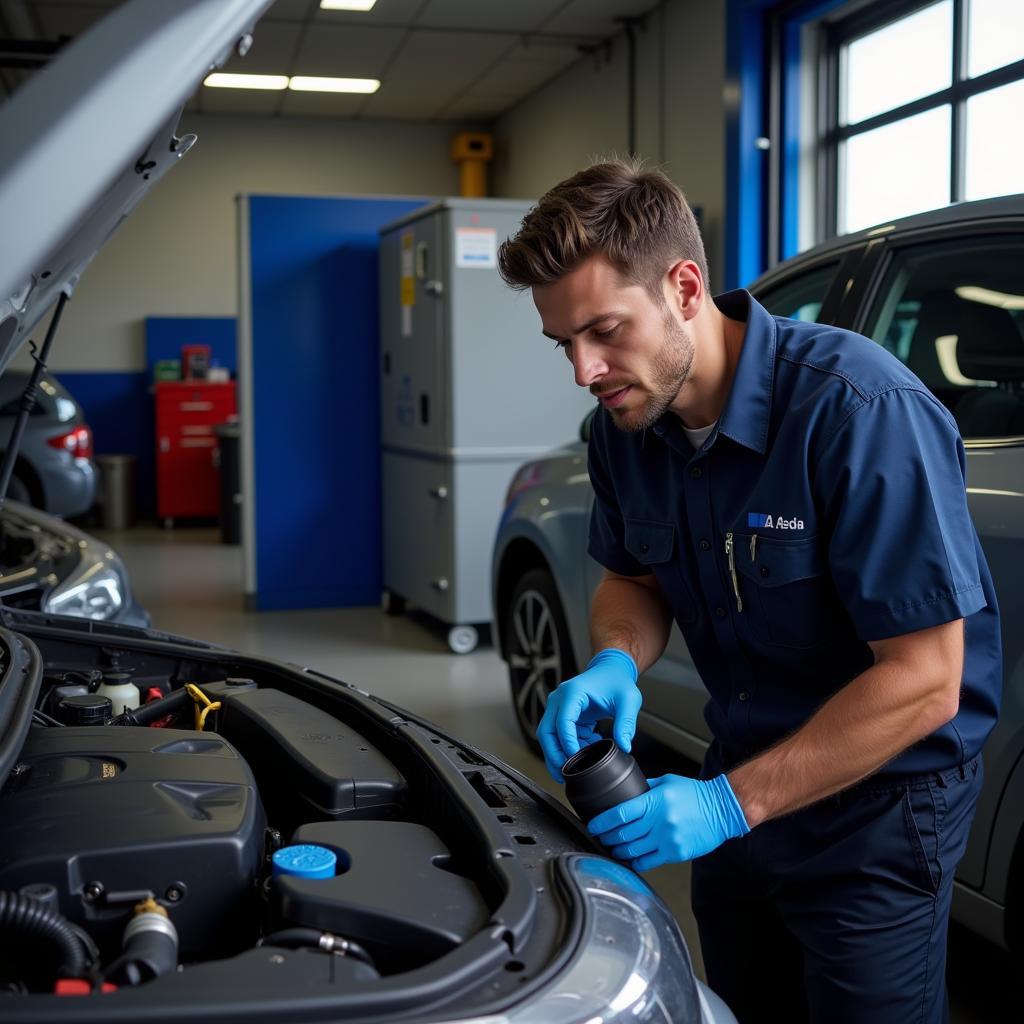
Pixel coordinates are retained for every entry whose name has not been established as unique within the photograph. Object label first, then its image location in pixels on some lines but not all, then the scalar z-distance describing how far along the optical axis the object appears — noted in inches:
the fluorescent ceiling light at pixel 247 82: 390.0
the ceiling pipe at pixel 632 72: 321.4
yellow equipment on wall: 444.8
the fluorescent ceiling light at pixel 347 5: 306.6
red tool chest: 429.4
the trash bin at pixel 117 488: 425.7
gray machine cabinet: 217.8
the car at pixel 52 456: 277.3
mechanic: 54.4
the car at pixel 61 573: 116.4
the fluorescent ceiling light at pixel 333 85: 393.3
